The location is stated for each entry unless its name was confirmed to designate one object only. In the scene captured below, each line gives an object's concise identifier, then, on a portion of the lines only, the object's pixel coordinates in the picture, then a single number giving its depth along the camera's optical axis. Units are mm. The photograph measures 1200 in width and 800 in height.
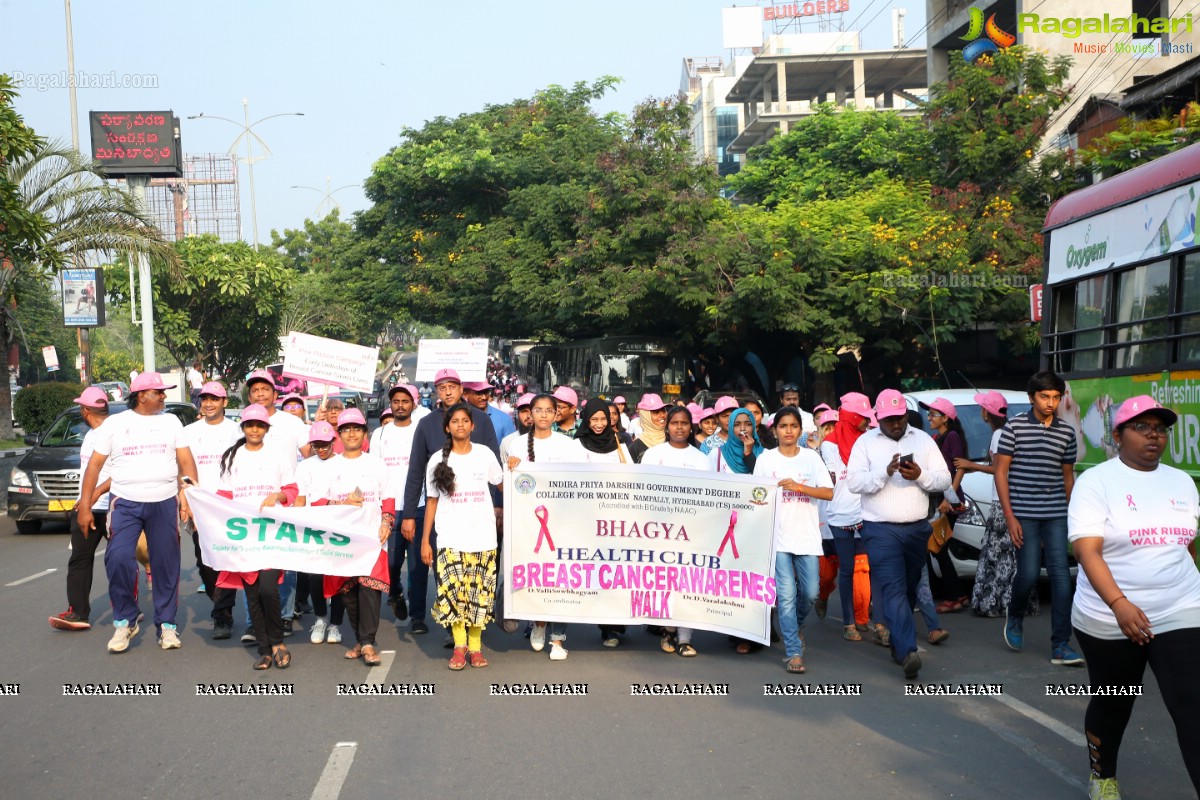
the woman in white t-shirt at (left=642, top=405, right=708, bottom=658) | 8266
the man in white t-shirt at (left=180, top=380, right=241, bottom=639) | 8648
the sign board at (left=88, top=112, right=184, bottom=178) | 35656
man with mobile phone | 7387
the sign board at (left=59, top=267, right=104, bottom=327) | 29516
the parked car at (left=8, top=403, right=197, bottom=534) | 15828
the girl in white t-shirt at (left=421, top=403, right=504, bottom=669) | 7703
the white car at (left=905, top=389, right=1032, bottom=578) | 10109
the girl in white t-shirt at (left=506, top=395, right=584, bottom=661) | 8250
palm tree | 21344
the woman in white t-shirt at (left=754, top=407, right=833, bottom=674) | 7891
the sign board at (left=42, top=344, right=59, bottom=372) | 35750
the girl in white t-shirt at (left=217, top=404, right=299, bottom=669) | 8250
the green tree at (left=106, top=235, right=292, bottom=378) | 42812
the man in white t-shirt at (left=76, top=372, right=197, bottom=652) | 8305
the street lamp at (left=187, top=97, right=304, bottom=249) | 47806
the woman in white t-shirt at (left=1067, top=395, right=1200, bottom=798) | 4598
